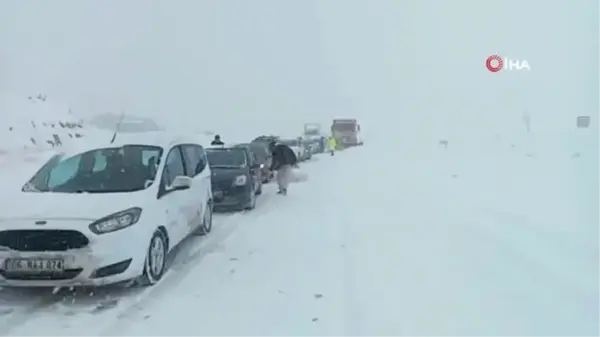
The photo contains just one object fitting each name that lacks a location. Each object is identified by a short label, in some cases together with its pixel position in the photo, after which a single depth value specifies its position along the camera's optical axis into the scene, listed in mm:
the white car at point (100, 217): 4355
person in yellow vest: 29630
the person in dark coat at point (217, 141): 11112
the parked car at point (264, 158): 14672
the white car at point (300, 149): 21816
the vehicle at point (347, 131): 33544
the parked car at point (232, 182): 9688
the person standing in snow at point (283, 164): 12055
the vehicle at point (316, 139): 26428
